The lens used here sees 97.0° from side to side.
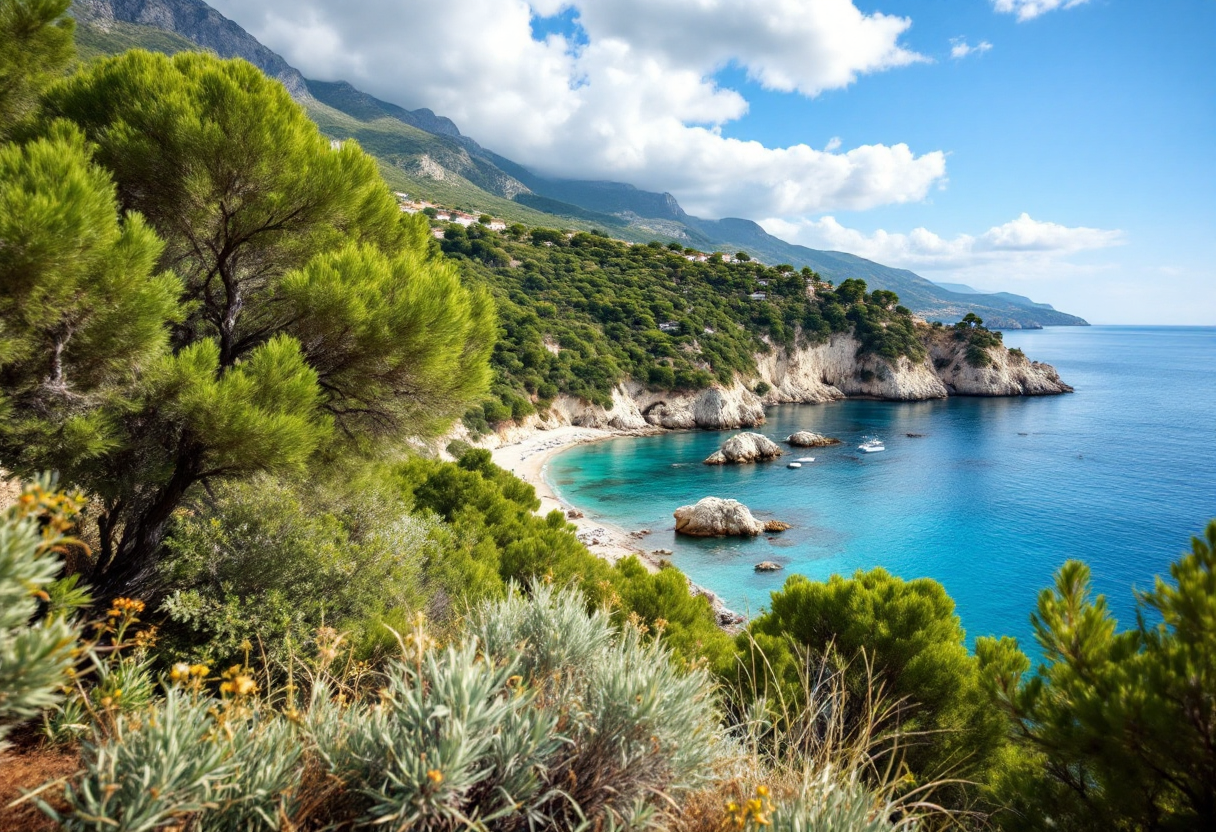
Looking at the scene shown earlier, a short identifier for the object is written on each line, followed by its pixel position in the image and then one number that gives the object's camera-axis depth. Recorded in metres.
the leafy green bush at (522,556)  7.02
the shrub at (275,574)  4.61
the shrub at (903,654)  5.28
